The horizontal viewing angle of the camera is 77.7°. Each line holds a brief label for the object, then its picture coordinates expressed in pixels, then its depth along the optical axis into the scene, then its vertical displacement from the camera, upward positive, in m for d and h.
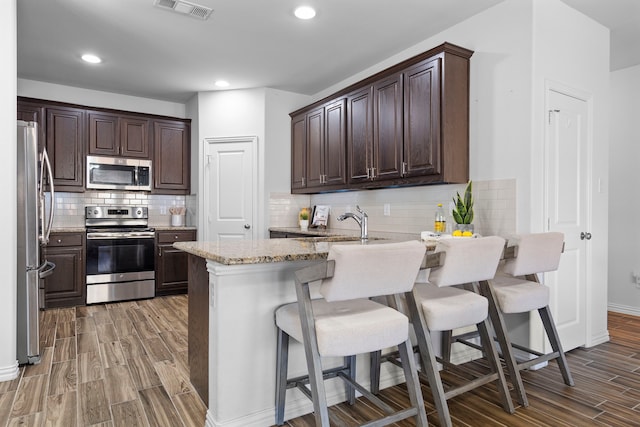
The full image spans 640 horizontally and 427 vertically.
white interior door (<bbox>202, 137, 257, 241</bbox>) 4.93 +0.29
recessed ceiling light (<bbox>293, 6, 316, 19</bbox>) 2.99 +1.53
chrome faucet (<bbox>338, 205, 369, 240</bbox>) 2.97 -0.12
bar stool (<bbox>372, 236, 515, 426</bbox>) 1.89 -0.45
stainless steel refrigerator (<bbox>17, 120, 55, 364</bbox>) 2.73 -0.24
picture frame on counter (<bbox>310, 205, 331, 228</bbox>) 4.81 -0.07
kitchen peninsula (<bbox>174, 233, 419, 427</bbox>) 1.88 -0.58
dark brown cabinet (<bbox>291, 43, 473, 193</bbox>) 2.98 +0.74
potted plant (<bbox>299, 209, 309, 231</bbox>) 4.88 -0.10
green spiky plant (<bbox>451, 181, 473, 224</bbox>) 2.90 +0.01
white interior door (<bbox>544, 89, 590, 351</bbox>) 2.84 +0.06
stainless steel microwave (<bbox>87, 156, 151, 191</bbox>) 4.78 +0.47
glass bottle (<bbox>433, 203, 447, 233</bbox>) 3.14 -0.09
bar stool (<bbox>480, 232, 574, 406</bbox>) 2.23 -0.47
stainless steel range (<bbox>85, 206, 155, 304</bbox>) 4.50 -0.57
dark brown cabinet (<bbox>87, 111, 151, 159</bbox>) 4.79 +0.94
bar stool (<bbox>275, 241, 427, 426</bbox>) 1.56 -0.45
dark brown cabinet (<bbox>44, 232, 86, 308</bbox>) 4.30 -0.67
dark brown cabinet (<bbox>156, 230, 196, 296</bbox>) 4.85 -0.65
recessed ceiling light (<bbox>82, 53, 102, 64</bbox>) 3.92 +1.54
